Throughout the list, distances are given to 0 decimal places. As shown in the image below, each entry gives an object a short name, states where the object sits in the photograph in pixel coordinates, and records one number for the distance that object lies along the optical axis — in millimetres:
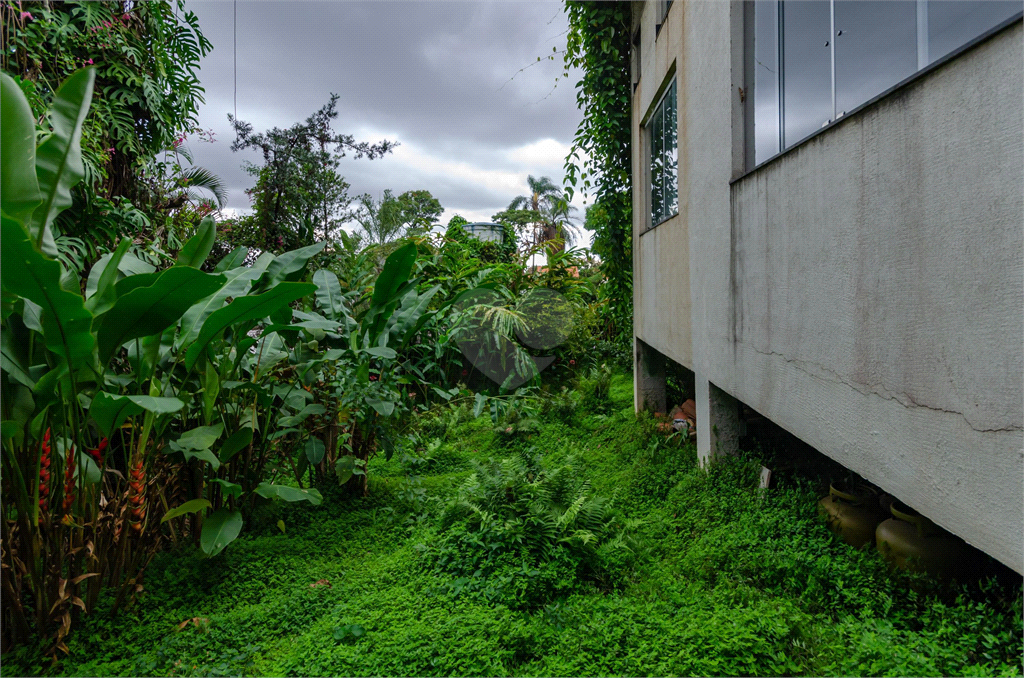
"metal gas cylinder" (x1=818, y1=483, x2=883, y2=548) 2805
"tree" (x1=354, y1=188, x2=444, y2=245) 11169
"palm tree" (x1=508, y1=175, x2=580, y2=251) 32969
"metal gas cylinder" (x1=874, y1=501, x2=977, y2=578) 2361
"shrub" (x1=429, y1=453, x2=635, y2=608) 2889
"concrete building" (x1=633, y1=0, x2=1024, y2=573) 1452
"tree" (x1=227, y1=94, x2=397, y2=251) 9312
